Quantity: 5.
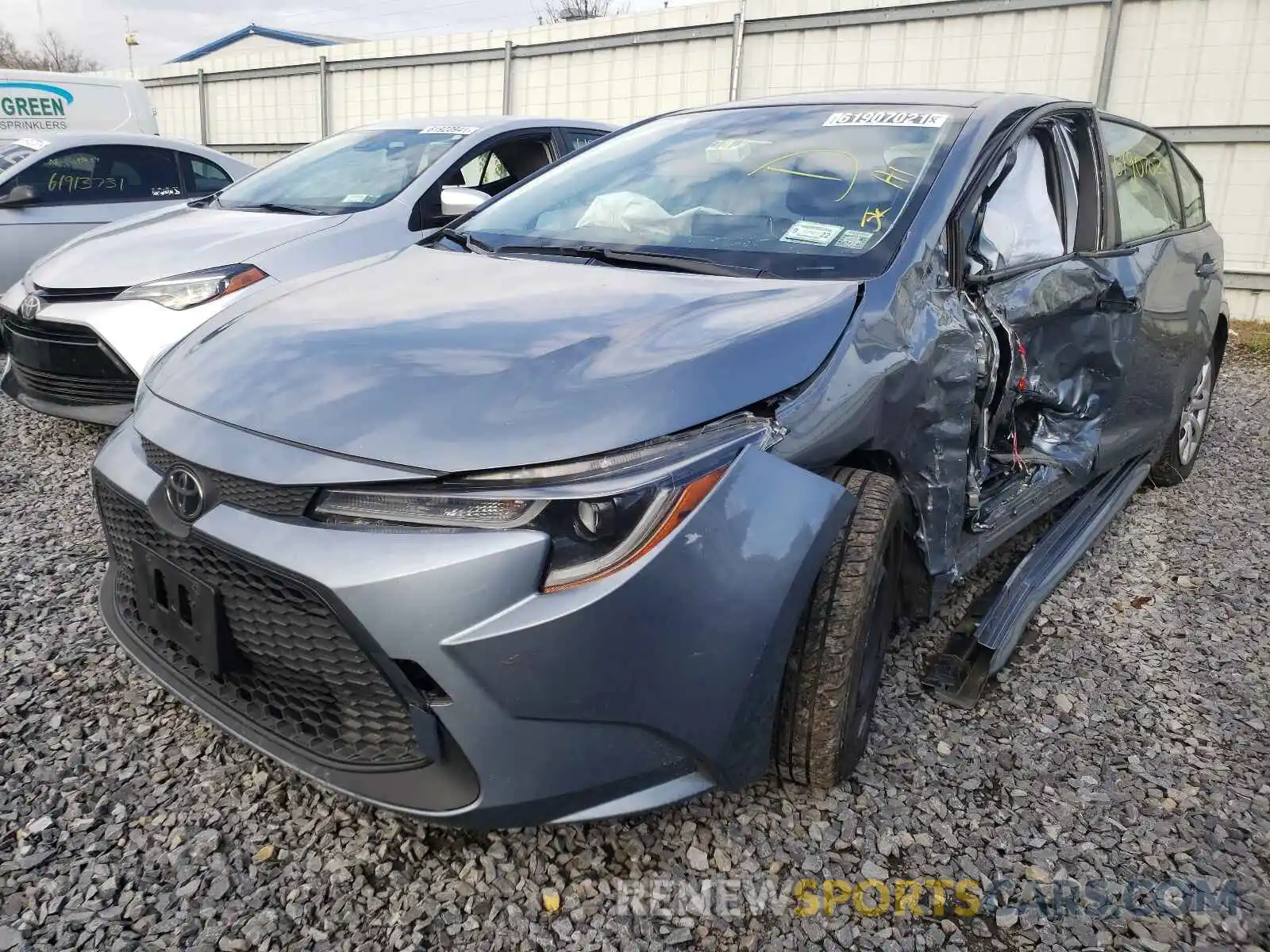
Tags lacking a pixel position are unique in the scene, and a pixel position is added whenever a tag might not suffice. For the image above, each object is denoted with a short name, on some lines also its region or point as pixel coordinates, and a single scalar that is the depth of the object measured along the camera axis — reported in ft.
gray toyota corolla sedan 4.91
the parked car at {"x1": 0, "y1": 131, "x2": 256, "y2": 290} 19.48
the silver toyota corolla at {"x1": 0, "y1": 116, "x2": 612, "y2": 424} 12.29
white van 32.50
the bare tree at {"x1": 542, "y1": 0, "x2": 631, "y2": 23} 121.39
